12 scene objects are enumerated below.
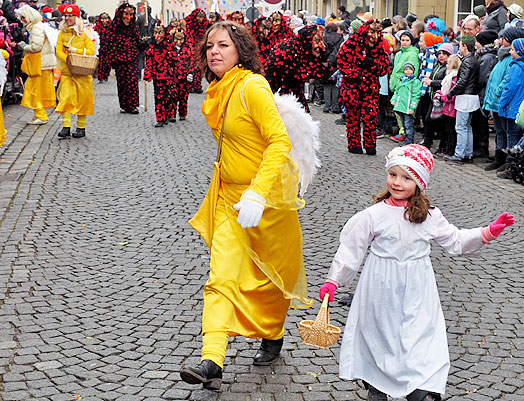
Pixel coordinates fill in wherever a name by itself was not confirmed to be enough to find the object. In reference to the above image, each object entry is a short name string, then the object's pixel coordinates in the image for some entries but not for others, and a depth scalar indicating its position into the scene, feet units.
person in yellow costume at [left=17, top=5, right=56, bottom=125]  47.78
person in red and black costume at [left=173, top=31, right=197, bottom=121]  53.26
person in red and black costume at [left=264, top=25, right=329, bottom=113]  37.55
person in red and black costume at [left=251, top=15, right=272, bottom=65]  55.47
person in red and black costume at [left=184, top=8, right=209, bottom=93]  71.04
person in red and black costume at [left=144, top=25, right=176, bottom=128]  52.13
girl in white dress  12.92
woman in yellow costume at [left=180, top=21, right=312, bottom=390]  14.14
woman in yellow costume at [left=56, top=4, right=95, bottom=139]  42.57
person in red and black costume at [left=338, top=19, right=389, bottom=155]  40.98
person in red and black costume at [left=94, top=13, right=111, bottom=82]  60.13
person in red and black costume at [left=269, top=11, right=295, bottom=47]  52.95
